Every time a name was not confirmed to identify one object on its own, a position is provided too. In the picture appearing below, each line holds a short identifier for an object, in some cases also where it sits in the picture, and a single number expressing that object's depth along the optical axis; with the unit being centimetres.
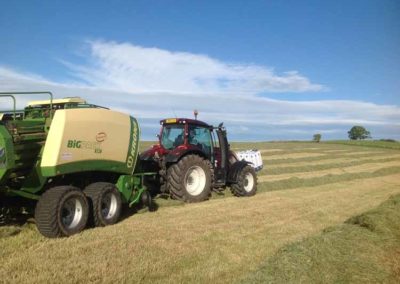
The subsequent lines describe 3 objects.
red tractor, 1136
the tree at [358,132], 9576
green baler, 736
